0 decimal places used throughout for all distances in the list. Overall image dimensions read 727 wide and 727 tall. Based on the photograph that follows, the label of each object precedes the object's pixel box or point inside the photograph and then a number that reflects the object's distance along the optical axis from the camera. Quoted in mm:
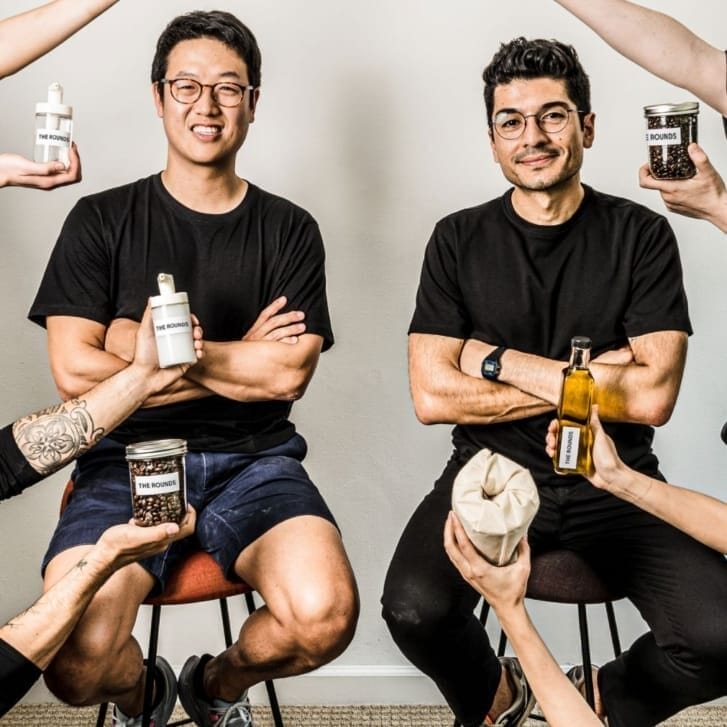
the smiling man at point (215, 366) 2062
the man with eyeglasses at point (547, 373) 2051
